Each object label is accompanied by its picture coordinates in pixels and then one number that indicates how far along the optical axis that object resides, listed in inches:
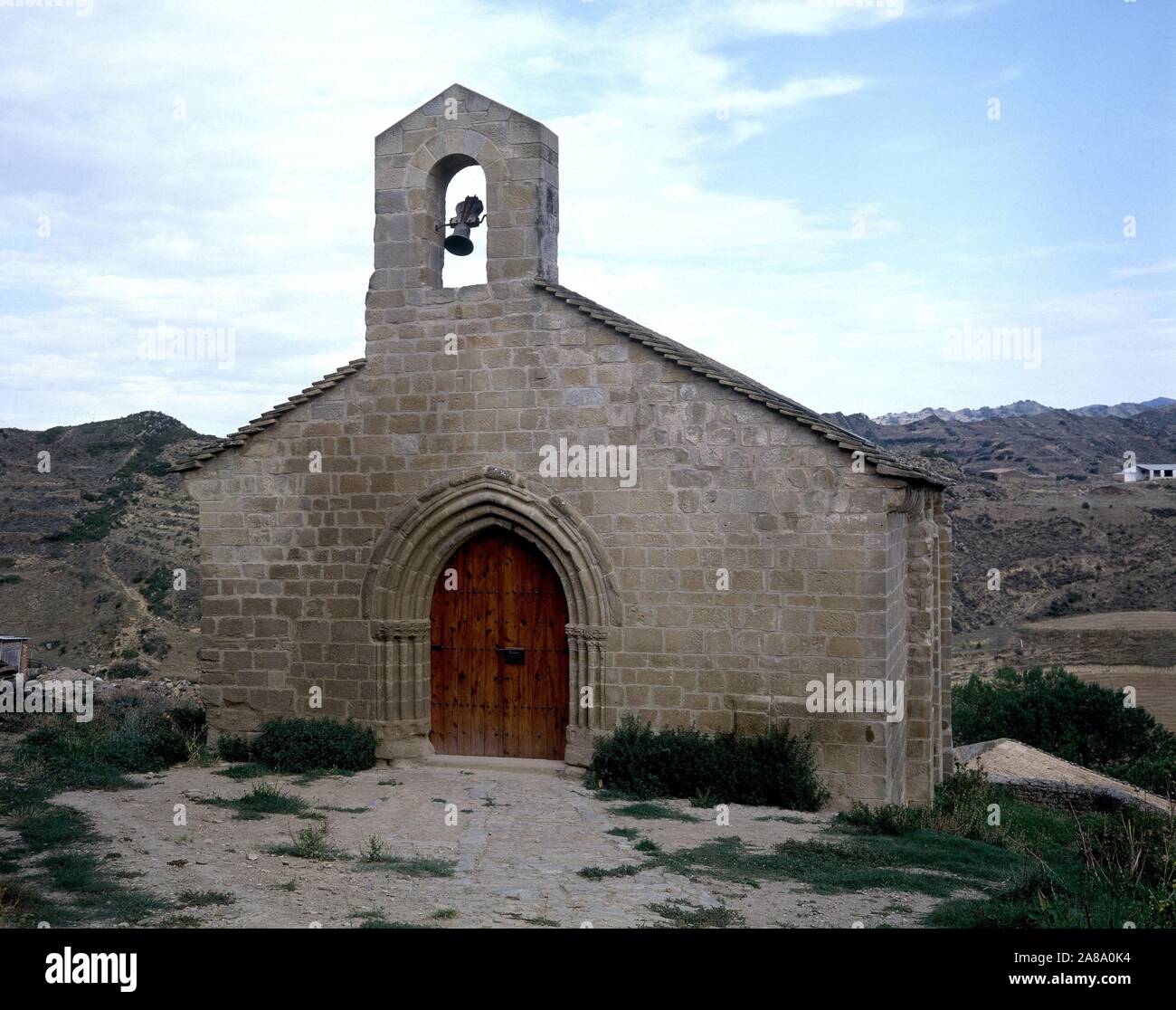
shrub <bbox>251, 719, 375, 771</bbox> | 447.2
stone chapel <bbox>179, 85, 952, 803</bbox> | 406.9
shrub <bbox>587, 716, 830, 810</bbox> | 398.3
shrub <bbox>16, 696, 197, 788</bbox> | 429.4
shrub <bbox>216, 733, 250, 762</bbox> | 464.8
